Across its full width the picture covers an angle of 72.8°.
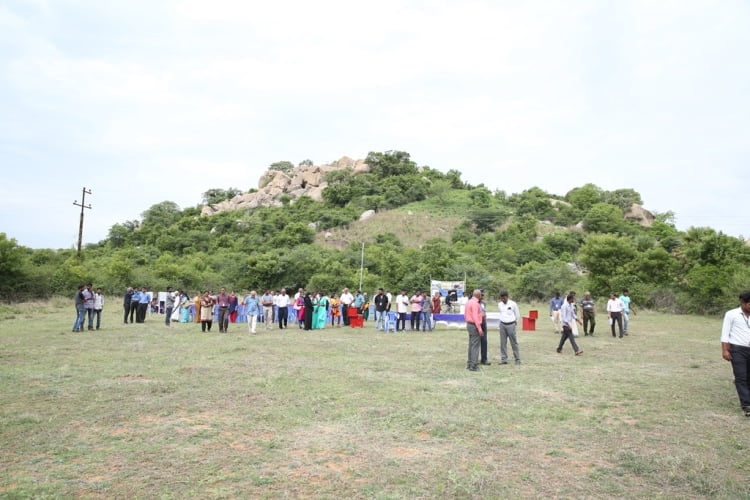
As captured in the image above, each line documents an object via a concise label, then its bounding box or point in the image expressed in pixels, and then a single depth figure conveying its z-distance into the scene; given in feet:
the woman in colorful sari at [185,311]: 67.97
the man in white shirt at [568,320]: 37.76
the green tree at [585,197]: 281.95
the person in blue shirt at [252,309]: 51.80
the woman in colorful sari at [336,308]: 67.10
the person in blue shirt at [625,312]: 54.41
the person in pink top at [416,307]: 59.52
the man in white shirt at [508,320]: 32.83
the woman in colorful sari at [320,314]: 61.11
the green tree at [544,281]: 137.28
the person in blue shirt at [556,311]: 57.72
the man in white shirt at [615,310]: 52.60
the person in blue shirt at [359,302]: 66.28
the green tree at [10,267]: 106.52
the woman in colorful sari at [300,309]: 61.21
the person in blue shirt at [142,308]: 64.44
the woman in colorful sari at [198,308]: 61.82
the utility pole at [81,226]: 129.14
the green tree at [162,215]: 306.35
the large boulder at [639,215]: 271.86
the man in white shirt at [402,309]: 59.33
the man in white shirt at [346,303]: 65.08
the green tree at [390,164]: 330.95
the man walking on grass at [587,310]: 53.57
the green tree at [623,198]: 284.00
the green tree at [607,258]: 117.19
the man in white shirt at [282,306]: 60.54
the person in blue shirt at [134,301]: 63.97
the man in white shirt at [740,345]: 20.95
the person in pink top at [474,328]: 31.09
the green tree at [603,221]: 231.30
